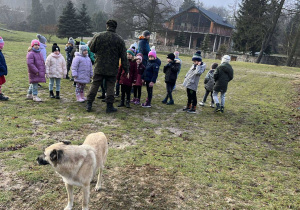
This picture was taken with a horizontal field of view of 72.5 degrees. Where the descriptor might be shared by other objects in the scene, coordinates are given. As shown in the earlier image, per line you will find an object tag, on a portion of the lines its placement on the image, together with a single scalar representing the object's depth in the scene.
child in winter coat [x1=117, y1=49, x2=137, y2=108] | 7.21
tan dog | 2.48
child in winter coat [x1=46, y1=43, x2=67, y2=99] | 7.18
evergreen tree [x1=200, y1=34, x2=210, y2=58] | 38.50
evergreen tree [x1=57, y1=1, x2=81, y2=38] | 38.72
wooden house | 47.41
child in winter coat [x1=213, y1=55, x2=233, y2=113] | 7.69
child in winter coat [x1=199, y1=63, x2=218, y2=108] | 8.66
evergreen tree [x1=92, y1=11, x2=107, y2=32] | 52.47
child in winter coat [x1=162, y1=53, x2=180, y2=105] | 7.98
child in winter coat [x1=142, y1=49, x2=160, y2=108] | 7.71
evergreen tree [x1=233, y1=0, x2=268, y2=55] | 33.71
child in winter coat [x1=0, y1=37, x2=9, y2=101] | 6.36
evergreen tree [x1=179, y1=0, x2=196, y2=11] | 66.00
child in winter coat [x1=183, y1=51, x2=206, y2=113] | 7.43
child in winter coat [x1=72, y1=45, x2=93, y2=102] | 6.99
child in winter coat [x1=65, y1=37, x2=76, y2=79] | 10.76
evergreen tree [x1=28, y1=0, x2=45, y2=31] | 55.44
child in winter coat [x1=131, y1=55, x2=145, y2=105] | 7.50
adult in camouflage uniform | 6.16
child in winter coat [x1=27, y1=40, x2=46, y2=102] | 6.66
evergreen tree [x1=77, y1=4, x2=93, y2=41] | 40.72
